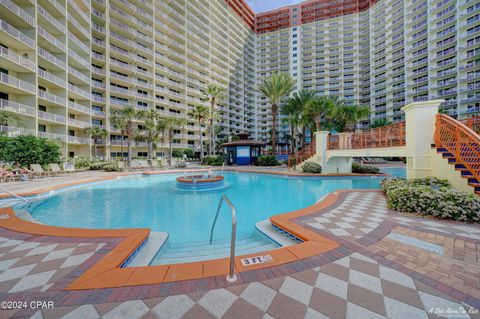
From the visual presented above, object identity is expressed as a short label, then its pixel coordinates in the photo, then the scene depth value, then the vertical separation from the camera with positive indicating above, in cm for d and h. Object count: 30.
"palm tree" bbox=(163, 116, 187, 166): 3035 +576
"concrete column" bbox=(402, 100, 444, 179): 693 +77
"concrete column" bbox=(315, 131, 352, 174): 1578 -29
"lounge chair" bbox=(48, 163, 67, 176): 1564 -83
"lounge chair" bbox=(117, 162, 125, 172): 2088 -83
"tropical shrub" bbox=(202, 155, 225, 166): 2877 -36
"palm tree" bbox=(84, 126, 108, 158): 2739 +367
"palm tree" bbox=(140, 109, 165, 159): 2877 +521
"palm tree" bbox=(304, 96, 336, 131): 2536 +661
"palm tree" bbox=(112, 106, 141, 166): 2477 +497
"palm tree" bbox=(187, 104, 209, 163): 3137 +756
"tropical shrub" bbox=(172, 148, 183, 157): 3994 +103
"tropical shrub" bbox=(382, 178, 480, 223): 454 -119
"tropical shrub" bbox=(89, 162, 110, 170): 2252 -88
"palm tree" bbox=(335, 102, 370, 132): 3219 +738
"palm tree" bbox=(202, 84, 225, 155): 3055 +1047
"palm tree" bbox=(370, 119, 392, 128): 4028 +724
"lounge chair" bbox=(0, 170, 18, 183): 1188 -110
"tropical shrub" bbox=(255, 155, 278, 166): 2520 -37
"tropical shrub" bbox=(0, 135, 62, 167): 1352 +67
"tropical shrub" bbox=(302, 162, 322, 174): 1584 -92
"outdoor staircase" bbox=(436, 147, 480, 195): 548 -41
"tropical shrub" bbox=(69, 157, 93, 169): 2179 -40
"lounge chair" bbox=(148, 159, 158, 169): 2535 -83
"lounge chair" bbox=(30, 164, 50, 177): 1412 -81
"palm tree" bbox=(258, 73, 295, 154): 2677 +994
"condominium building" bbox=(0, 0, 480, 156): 2197 +2067
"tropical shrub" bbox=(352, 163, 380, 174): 1675 -110
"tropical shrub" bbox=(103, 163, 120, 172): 2058 -103
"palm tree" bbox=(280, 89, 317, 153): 3152 +872
